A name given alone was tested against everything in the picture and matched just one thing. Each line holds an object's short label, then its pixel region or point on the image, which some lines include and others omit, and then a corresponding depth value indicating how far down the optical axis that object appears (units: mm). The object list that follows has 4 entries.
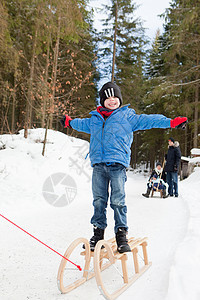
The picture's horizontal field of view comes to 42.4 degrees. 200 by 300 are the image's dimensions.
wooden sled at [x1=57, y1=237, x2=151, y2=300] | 2321
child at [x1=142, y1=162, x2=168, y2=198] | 8695
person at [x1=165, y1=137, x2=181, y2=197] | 9039
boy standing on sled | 2865
